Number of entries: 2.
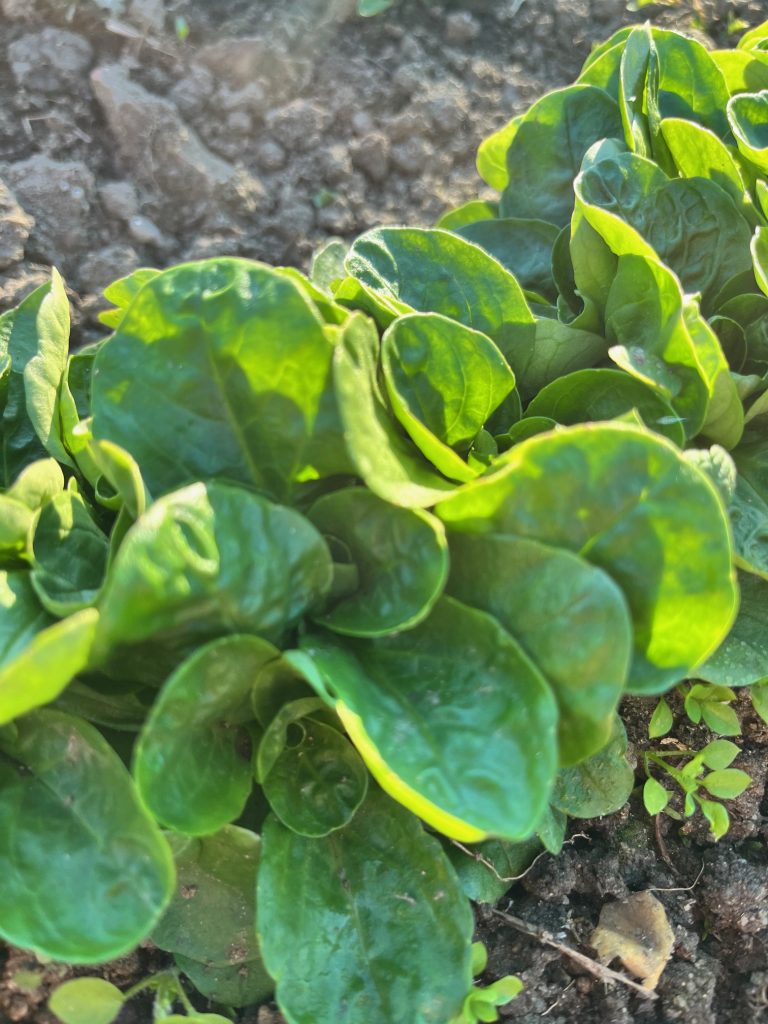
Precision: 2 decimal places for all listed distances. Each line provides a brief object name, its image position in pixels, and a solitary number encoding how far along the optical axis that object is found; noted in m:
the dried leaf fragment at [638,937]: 0.38
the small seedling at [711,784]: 0.38
